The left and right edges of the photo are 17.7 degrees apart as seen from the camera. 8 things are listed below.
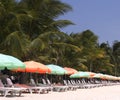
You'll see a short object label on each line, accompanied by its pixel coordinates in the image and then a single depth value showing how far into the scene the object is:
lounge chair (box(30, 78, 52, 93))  22.05
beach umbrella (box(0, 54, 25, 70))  16.32
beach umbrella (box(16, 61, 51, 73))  20.88
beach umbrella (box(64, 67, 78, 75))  31.45
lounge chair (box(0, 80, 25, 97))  17.12
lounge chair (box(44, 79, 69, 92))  24.80
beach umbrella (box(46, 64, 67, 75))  25.26
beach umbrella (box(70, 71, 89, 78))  33.69
